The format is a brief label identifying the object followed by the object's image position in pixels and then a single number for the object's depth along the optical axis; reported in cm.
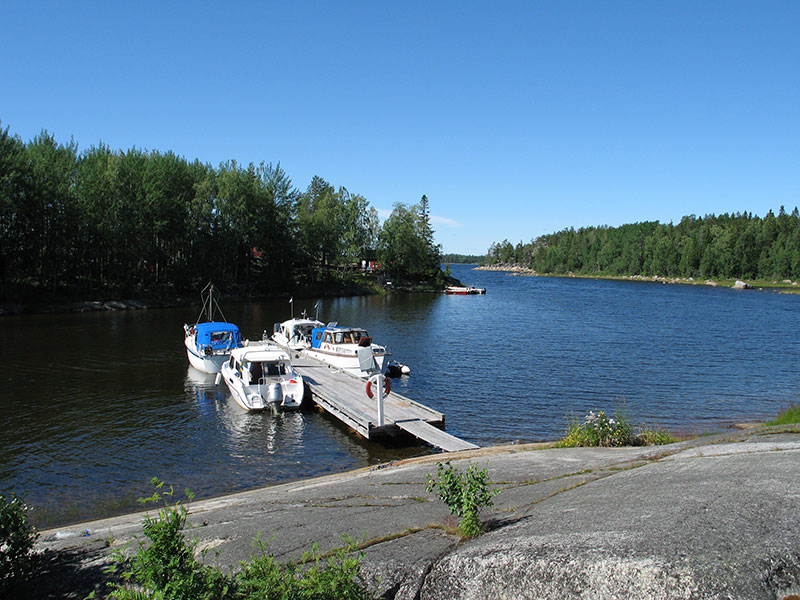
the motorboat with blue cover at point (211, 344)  3162
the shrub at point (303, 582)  513
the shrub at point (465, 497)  700
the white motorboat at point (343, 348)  3098
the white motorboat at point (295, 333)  3831
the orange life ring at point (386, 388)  2123
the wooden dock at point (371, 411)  1931
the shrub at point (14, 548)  677
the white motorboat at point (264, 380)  2436
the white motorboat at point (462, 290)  10875
